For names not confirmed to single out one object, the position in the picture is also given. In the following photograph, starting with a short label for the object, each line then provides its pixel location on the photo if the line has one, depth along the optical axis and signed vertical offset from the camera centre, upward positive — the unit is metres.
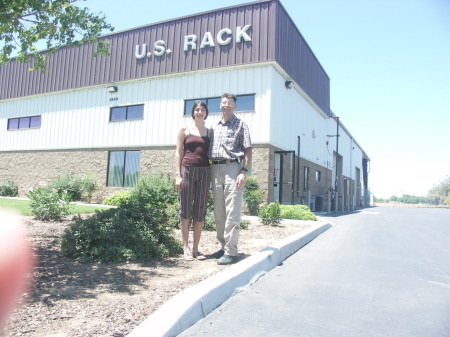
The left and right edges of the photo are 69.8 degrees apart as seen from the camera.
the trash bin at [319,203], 19.28 -0.39
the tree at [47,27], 4.57 +2.39
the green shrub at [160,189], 8.39 +0.05
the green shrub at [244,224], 7.32 -0.69
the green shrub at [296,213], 9.70 -0.54
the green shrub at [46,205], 6.41 -0.38
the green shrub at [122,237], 3.73 -0.58
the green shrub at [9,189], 17.30 -0.22
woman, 4.02 +0.20
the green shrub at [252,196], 11.55 -0.08
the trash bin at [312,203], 18.07 -0.38
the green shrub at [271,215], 8.12 -0.51
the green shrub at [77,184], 14.42 +0.13
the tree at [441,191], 66.38 +2.33
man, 3.89 +0.27
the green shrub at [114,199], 13.16 -0.42
